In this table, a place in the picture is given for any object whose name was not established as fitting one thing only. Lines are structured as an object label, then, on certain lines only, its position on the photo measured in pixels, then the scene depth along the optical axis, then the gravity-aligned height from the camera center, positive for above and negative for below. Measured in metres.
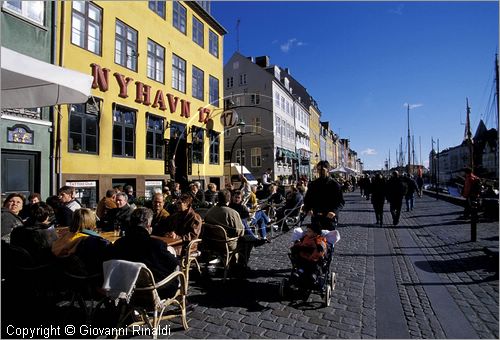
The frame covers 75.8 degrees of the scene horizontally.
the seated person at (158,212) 5.68 -0.59
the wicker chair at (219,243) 5.30 -1.07
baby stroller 4.26 -1.36
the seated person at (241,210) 6.59 -0.64
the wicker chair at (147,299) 3.19 -1.25
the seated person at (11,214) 4.68 -0.52
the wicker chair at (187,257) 4.43 -1.13
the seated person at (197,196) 9.13 -0.54
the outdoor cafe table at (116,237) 4.67 -0.90
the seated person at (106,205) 6.89 -0.54
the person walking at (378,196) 11.32 -0.60
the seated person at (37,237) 3.74 -0.67
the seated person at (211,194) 10.86 -0.50
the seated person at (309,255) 4.29 -1.03
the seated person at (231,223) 5.50 -0.75
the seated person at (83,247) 3.63 -0.77
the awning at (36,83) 3.82 +1.29
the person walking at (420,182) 24.66 -0.22
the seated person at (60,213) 5.89 -0.62
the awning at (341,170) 28.24 +0.82
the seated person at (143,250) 3.31 -0.73
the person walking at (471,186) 10.36 -0.23
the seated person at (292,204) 10.18 -0.78
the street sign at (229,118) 15.75 +3.04
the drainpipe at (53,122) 10.15 +1.83
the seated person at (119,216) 5.55 -0.67
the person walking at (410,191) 15.29 -0.57
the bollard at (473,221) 7.97 -1.04
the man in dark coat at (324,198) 5.30 -0.32
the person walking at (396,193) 11.12 -0.48
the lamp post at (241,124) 14.49 +2.50
